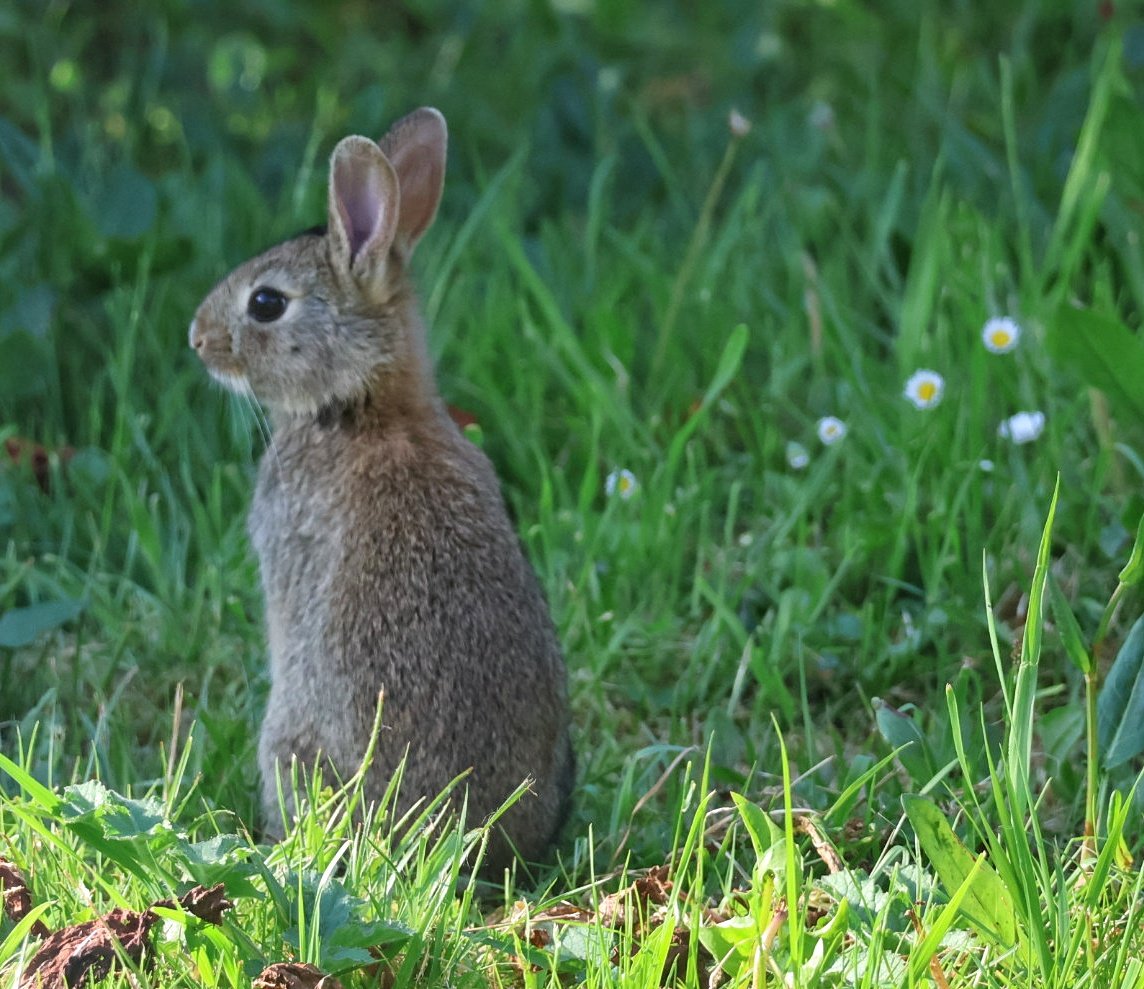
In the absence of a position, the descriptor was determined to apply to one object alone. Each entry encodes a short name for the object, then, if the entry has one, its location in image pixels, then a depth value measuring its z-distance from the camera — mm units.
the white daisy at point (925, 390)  8336
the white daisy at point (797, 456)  8359
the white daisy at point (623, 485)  8172
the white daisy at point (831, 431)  8359
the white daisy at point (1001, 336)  8461
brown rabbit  6203
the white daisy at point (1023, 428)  8055
